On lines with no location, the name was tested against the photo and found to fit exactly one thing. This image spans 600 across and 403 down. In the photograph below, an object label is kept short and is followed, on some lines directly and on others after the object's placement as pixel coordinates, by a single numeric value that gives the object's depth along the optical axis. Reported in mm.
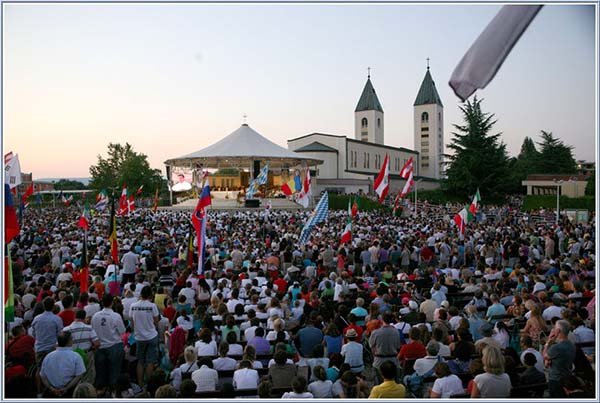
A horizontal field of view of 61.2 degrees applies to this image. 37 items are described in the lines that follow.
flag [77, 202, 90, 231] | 12091
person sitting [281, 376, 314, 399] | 4547
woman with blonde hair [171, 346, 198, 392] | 5418
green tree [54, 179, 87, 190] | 101481
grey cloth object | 3836
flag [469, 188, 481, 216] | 17277
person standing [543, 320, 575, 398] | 5457
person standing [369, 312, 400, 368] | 6223
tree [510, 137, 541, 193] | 63219
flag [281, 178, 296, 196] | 23656
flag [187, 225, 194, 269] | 11906
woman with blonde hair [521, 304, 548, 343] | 6773
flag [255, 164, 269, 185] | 28412
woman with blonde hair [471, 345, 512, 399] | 4609
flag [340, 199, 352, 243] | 13852
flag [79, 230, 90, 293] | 8945
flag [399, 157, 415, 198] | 21044
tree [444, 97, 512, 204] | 42344
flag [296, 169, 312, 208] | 22653
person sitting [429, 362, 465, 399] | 4758
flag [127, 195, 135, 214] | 23088
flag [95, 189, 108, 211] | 24606
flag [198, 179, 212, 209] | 11070
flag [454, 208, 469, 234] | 15199
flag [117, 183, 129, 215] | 22594
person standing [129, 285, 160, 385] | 6449
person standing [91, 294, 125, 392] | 6113
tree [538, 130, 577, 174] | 66625
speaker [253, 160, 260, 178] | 43594
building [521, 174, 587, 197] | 47250
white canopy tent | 43031
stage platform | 38969
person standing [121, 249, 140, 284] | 11797
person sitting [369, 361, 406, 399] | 4660
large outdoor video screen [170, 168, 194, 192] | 45294
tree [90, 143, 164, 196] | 69250
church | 61906
